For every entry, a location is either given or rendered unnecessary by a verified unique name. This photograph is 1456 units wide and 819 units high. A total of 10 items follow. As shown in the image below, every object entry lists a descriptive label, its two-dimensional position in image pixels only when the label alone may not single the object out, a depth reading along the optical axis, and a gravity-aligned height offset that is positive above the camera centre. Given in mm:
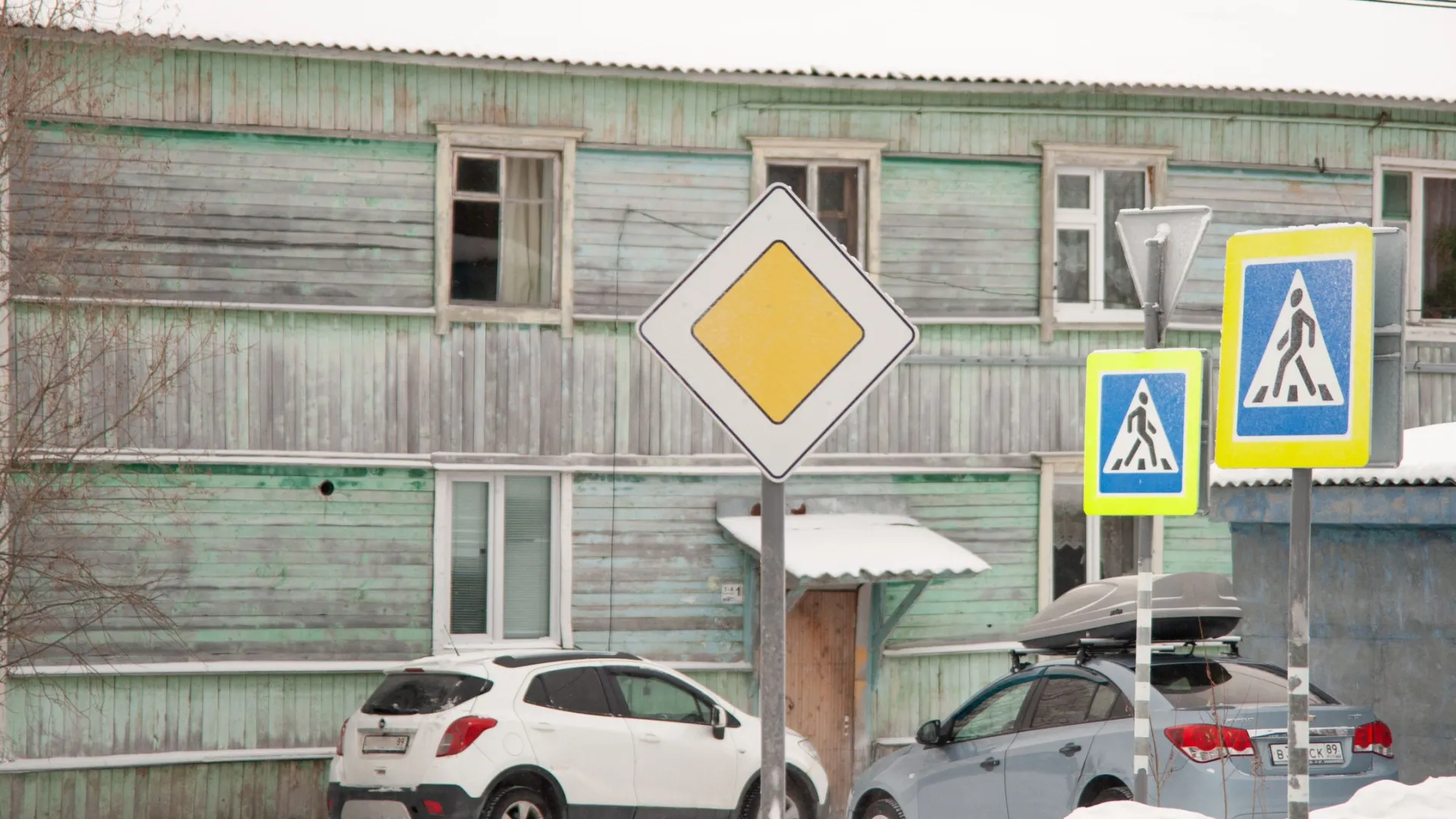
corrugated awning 32594 -1289
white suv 25781 -2521
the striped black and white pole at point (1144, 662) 17359 -1205
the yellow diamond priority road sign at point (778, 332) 8422 +182
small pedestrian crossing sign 17141 -91
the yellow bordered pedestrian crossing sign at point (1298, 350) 10859 +211
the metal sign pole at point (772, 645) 8422 -556
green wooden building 32375 +504
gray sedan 20437 -1977
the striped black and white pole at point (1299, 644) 10789 -692
